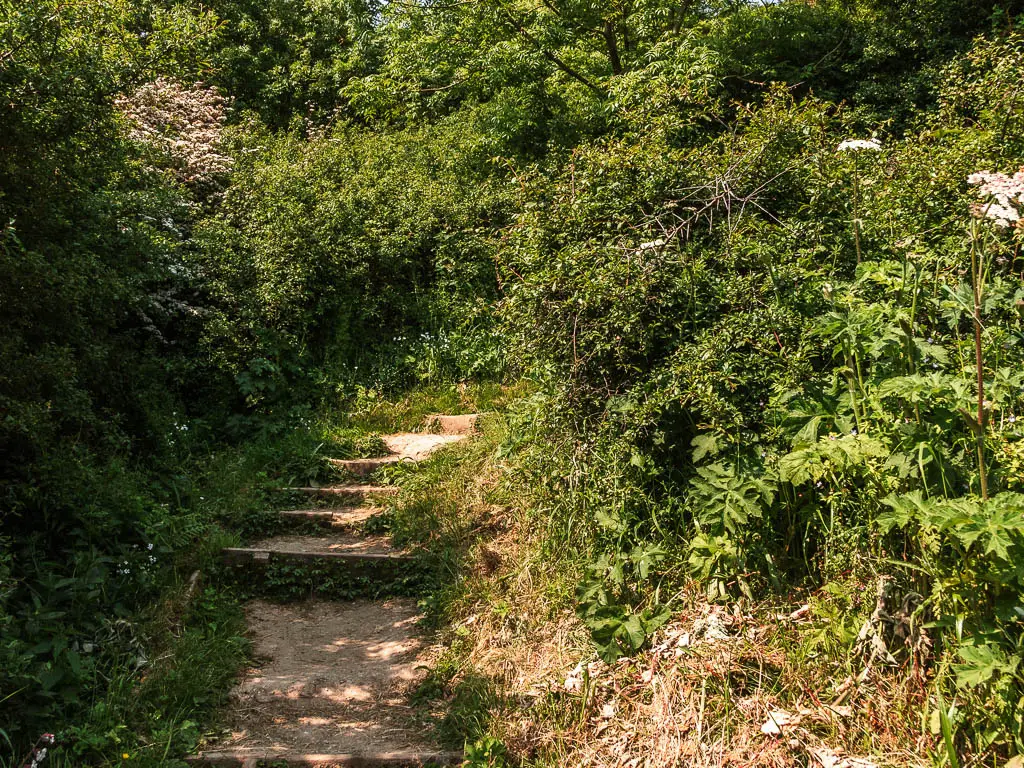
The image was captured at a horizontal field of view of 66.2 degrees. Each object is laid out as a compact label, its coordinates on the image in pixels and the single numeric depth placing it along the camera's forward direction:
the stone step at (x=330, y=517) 6.17
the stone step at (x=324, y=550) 5.52
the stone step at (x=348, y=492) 6.52
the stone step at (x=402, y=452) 6.89
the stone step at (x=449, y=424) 7.51
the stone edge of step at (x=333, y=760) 3.70
